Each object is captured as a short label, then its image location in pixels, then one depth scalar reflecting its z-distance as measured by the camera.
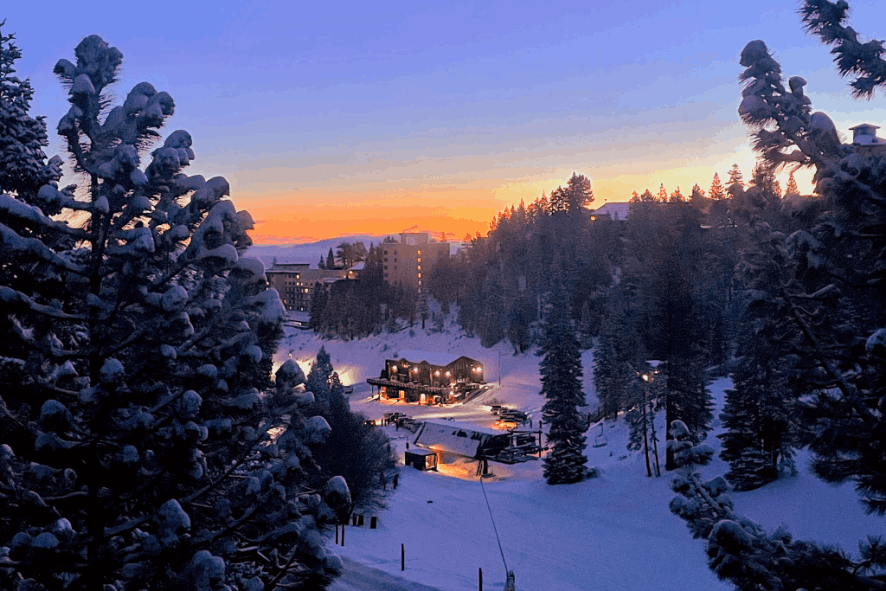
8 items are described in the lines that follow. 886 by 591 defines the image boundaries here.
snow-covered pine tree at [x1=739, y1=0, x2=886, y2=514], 6.79
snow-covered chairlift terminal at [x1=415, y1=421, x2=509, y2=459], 46.44
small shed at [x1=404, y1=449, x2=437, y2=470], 46.38
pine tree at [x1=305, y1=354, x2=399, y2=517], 34.00
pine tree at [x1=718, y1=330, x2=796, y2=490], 29.81
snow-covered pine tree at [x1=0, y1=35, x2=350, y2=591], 5.88
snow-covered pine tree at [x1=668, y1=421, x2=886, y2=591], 6.28
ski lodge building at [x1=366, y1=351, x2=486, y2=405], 77.05
